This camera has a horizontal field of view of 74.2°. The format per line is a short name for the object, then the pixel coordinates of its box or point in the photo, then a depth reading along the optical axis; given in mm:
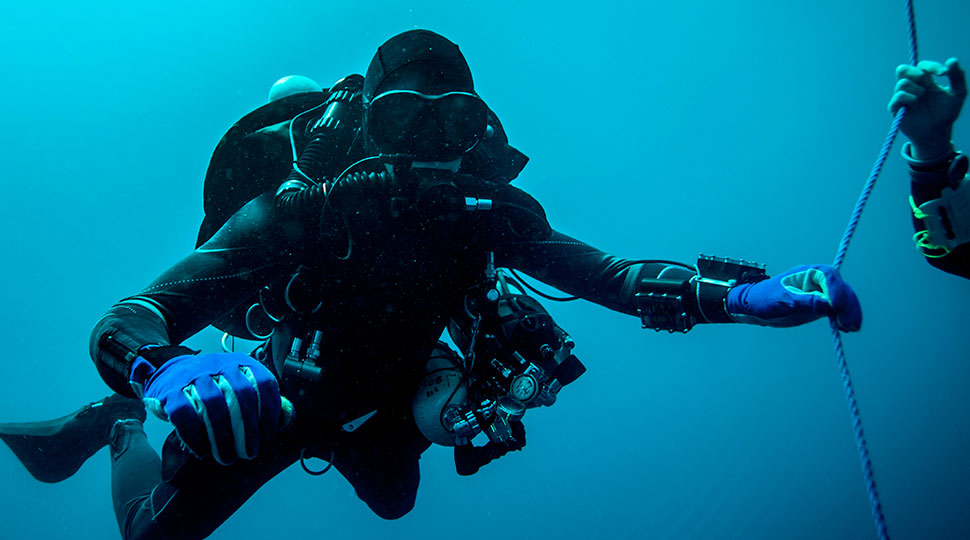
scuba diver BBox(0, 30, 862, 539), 853
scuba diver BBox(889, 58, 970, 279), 734
